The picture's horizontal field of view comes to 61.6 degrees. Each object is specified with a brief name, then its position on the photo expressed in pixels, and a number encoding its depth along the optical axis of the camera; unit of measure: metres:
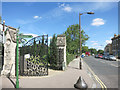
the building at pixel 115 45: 50.87
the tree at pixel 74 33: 41.33
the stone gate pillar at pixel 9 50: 7.27
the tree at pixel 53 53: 10.84
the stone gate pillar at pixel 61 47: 10.70
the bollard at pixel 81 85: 3.28
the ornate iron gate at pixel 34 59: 7.92
